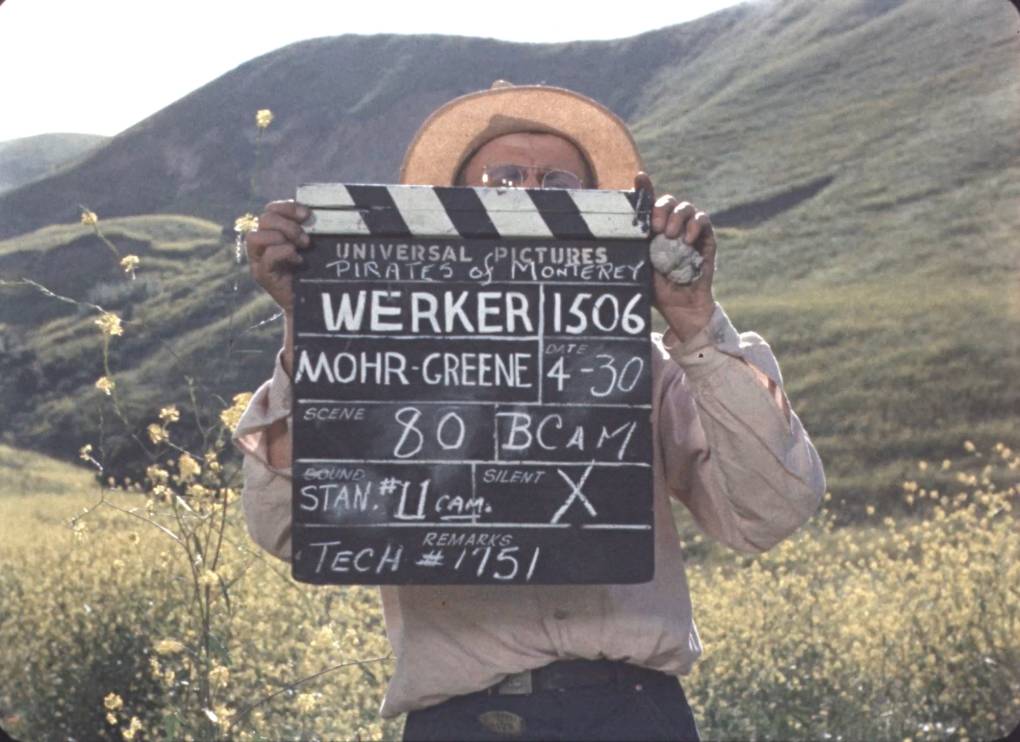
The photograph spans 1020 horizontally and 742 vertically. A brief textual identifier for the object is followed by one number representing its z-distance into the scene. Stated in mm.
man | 3018
